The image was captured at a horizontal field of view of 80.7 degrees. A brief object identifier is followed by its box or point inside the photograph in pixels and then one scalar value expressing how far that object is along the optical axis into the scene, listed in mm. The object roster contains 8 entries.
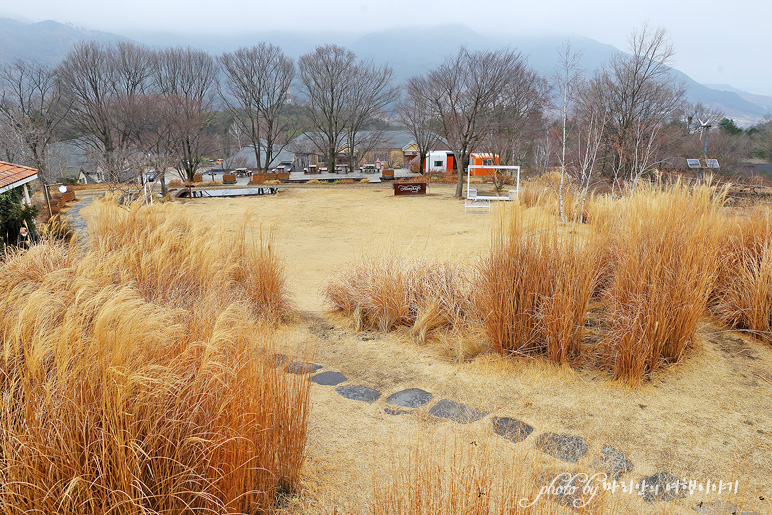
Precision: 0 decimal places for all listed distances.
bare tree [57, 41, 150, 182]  26359
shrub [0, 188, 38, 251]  8495
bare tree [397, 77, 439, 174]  28625
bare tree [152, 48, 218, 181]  26312
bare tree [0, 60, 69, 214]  23950
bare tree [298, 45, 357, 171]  29812
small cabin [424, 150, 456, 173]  34000
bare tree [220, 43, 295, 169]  30188
